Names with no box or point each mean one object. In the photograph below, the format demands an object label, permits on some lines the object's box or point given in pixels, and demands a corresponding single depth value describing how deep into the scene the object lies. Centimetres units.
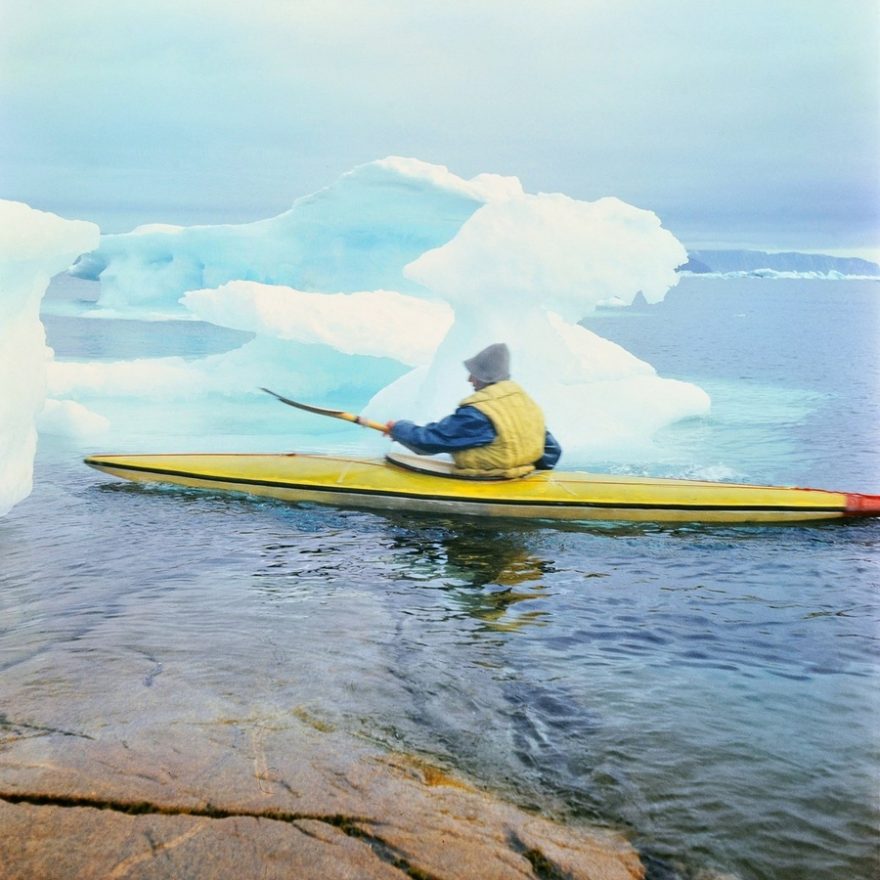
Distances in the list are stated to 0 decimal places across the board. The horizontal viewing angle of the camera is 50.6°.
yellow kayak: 568
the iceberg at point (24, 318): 545
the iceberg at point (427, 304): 823
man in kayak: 561
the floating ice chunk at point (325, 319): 978
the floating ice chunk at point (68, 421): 877
